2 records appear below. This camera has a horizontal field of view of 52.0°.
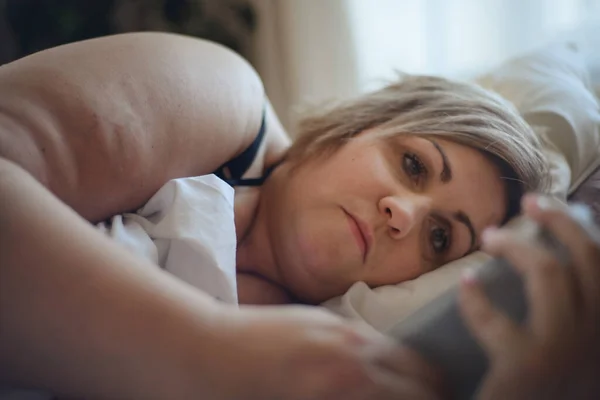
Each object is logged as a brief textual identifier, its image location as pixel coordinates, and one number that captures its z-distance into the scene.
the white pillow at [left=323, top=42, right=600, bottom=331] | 0.74
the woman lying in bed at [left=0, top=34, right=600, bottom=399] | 0.38
